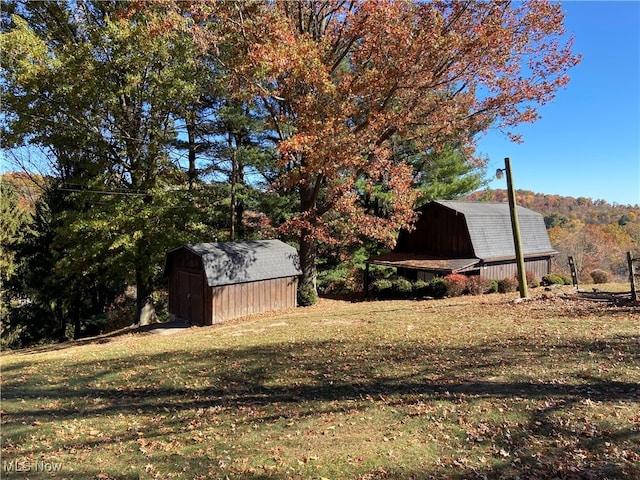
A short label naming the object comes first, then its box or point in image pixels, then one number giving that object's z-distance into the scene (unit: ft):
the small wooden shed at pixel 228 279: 62.49
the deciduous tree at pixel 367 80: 56.80
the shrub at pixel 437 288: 72.69
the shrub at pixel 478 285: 73.87
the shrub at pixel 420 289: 74.69
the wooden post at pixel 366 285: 86.71
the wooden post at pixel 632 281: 49.98
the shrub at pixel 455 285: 72.14
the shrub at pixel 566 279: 82.75
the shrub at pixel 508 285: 75.51
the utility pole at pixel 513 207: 55.93
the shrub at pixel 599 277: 94.48
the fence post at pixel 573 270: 66.18
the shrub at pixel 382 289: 79.77
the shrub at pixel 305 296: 75.82
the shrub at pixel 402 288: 76.97
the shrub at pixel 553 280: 81.66
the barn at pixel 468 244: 82.80
